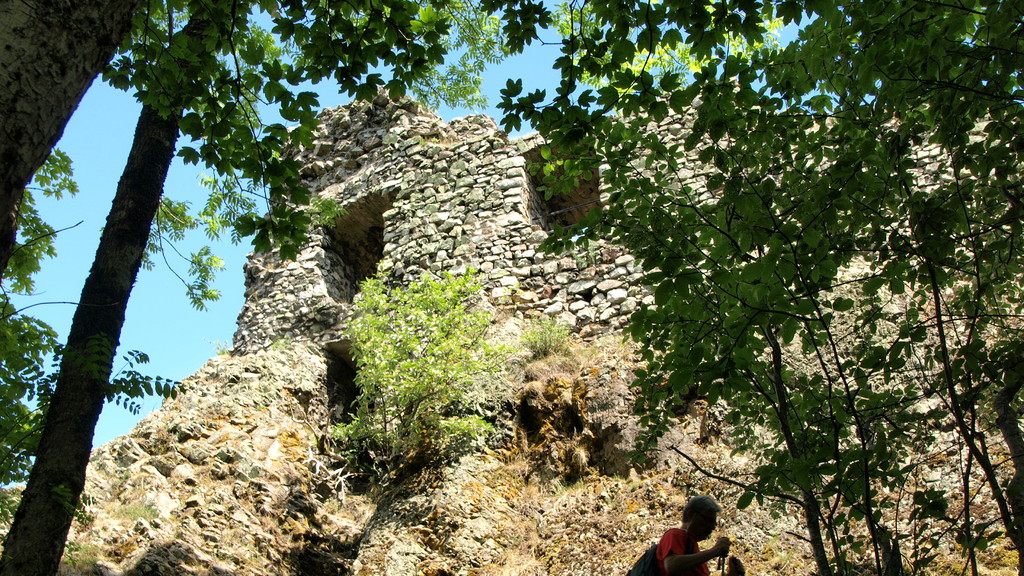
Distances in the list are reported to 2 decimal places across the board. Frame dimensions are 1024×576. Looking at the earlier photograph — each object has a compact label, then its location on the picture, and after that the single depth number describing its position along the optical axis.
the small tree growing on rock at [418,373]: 7.07
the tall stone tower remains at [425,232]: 9.13
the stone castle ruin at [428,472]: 5.48
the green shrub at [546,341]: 8.03
